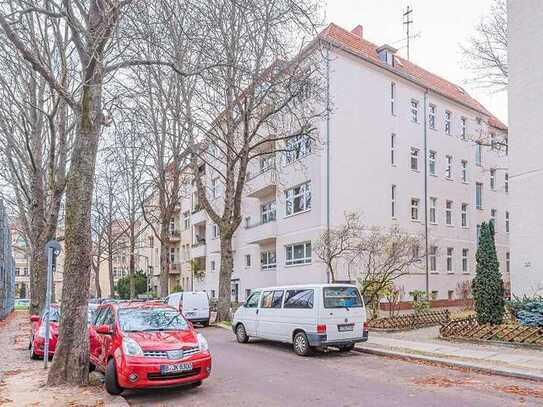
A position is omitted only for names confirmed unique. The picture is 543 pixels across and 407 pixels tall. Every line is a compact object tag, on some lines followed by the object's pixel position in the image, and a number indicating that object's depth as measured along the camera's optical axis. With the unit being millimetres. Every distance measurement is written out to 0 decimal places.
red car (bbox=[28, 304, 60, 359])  14180
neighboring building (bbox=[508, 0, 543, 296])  19203
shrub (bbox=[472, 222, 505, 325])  15664
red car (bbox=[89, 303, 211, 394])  8898
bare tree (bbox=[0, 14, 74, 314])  18453
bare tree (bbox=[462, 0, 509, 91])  27825
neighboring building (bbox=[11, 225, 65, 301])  84750
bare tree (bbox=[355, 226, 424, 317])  20281
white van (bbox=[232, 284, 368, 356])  13586
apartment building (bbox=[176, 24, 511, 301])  28453
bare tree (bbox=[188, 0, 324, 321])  19812
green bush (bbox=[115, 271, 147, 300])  62750
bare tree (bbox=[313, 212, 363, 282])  22453
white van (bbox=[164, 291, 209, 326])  24297
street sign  11781
